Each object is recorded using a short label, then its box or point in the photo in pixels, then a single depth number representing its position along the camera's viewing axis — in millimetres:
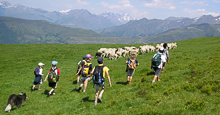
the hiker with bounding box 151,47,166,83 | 11336
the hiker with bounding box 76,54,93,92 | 12016
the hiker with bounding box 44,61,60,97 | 12477
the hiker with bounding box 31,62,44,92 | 15297
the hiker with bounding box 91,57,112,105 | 9461
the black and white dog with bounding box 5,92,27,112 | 10994
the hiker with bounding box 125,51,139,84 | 12461
